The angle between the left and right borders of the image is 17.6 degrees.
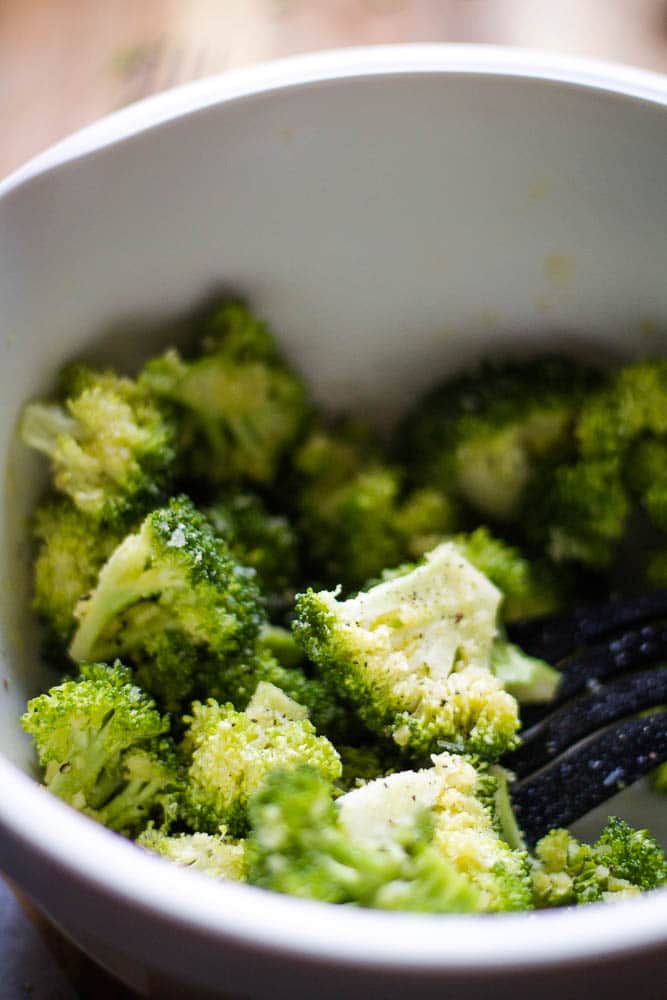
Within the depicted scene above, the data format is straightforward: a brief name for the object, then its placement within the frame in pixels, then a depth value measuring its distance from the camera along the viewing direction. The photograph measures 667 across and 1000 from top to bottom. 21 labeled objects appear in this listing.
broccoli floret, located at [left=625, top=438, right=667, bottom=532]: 0.48
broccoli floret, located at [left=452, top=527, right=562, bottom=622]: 0.46
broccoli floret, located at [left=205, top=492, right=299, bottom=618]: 0.47
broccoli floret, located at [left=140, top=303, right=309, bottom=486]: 0.47
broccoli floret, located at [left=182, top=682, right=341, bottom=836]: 0.41
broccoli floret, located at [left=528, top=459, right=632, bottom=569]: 0.48
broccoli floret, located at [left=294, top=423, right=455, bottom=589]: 0.48
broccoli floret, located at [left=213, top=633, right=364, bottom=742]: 0.44
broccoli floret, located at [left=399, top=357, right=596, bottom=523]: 0.48
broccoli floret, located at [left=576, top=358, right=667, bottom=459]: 0.48
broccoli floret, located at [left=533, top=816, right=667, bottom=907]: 0.42
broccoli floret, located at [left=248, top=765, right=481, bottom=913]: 0.38
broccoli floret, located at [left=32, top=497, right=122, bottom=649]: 0.44
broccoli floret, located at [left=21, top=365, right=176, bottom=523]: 0.45
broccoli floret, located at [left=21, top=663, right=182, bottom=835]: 0.41
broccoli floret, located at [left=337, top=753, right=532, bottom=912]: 0.40
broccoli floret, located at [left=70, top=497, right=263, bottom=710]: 0.43
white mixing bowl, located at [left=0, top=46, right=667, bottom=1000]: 0.45
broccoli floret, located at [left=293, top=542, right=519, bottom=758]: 0.42
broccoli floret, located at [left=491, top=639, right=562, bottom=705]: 0.45
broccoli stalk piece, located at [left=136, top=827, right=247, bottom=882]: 0.40
